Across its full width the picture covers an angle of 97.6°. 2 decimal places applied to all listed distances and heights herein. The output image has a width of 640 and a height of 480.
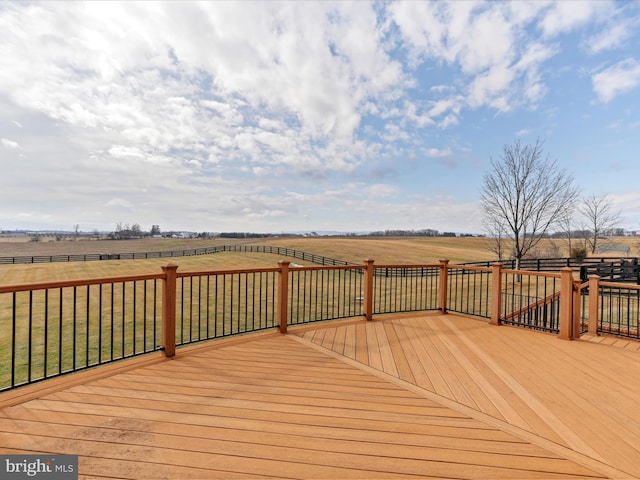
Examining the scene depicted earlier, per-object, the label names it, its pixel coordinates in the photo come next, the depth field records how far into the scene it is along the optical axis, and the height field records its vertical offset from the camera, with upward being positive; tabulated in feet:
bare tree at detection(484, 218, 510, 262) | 61.10 +2.37
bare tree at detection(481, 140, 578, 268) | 54.39 +10.33
